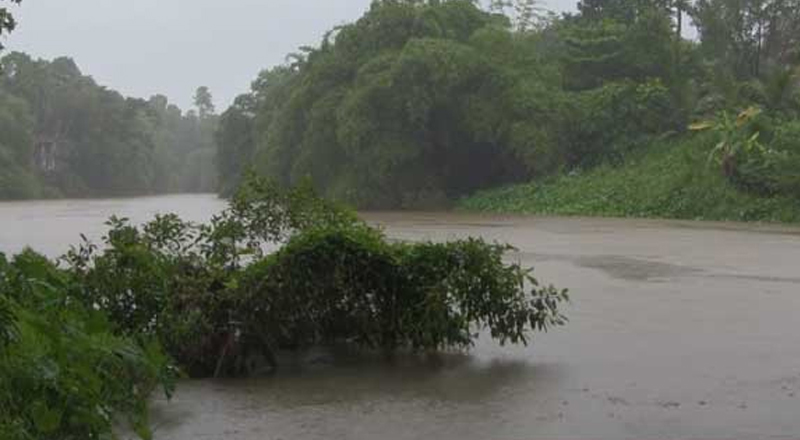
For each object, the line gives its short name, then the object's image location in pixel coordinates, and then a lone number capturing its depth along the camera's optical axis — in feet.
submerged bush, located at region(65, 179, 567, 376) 23.71
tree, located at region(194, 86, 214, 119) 472.44
